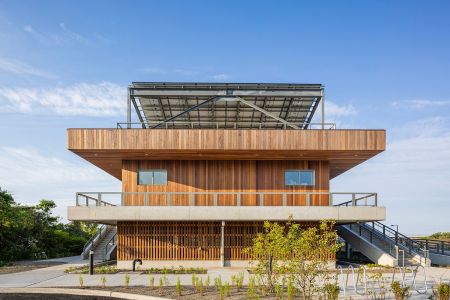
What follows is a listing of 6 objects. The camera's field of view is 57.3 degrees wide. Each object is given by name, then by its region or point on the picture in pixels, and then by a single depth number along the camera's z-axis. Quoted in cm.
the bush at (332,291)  1060
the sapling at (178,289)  1283
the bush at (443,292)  1089
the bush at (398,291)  1107
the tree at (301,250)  1103
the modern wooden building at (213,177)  1998
